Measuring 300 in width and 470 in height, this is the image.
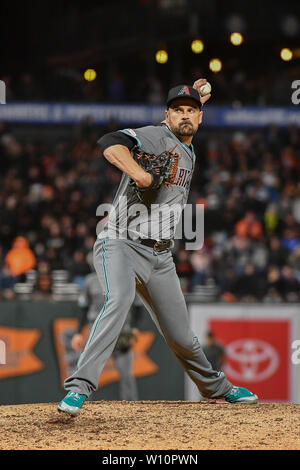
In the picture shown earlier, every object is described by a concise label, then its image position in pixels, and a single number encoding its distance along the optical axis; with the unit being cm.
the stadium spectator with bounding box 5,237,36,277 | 2477
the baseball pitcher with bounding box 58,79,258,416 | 984
